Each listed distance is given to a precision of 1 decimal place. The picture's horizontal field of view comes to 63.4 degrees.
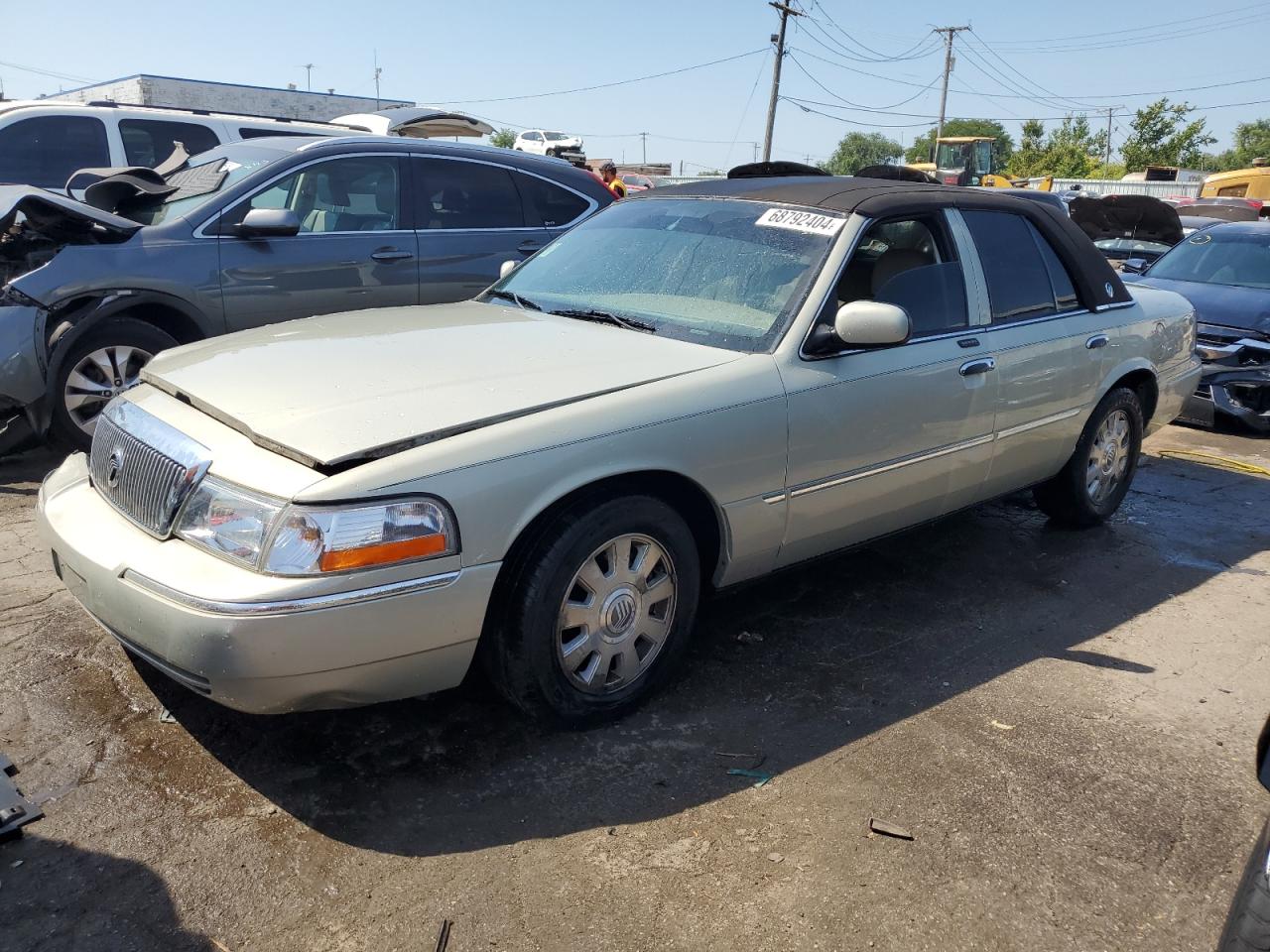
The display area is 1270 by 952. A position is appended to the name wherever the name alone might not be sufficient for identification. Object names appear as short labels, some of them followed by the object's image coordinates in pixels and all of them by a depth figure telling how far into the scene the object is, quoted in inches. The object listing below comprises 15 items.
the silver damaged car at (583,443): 105.6
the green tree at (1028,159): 2401.6
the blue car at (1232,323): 308.8
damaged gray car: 212.8
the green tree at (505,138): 2684.3
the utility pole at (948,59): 2536.9
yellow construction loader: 1444.4
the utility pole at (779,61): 1514.5
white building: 1022.4
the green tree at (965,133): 3509.4
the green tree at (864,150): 4116.6
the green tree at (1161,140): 2377.0
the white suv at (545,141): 1493.6
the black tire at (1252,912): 69.3
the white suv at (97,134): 347.9
